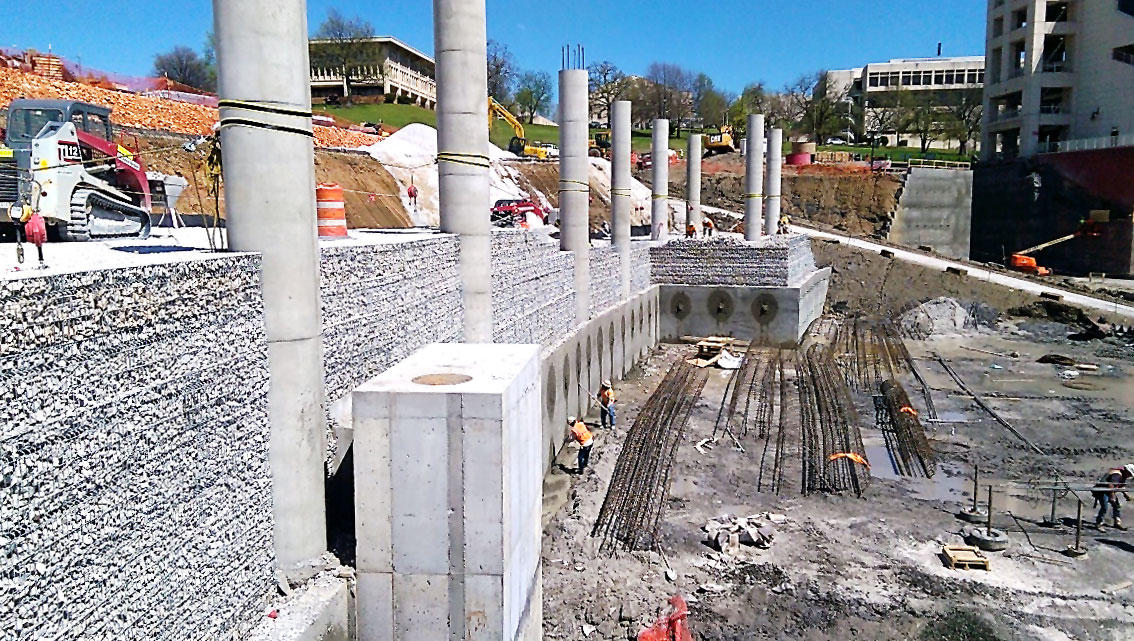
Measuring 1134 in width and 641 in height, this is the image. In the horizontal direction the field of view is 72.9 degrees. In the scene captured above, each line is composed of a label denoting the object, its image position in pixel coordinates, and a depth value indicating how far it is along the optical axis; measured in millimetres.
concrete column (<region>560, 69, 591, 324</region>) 20938
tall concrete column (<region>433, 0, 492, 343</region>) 13117
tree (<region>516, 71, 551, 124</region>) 95688
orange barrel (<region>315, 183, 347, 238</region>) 12570
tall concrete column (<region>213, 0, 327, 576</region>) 7242
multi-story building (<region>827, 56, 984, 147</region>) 93750
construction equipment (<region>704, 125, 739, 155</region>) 65875
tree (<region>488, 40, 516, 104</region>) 90188
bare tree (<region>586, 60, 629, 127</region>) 92750
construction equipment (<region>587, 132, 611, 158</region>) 57031
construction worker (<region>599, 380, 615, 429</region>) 19281
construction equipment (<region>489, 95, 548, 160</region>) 53188
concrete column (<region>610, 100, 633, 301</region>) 25453
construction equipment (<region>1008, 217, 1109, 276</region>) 41738
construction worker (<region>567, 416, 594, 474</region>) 16234
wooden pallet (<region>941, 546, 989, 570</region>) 11938
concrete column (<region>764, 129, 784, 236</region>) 36750
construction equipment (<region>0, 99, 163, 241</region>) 10531
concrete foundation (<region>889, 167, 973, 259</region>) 51875
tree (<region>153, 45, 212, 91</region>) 76875
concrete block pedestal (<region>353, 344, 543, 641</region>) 7234
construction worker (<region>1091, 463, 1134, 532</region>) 13227
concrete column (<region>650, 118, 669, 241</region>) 32031
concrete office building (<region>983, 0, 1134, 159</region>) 45000
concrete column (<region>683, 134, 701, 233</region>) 36781
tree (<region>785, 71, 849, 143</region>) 86625
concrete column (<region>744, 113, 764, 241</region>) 32938
